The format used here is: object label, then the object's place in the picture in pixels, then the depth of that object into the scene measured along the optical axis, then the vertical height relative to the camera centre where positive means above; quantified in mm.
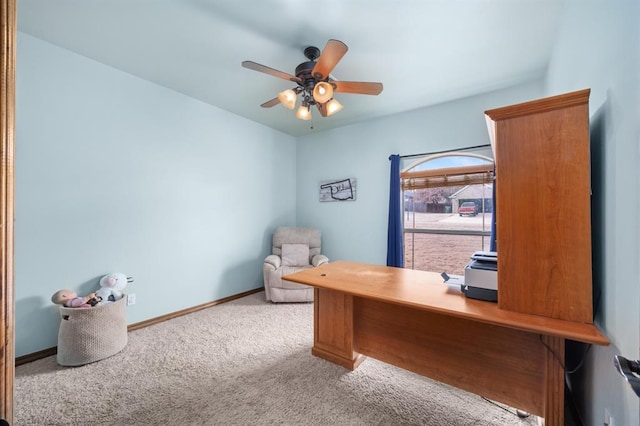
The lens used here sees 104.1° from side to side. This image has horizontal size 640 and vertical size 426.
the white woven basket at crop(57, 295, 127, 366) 1975 -981
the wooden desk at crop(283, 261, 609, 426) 1224 -767
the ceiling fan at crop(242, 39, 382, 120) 1846 +1079
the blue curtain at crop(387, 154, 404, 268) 3396 -111
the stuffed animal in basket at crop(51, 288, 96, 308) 2070 -723
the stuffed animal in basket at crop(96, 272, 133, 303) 2243 -684
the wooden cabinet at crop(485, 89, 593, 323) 1129 +36
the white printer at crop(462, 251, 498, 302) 1364 -363
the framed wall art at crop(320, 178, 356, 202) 3939 +392
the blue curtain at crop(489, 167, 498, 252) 2741 -265
